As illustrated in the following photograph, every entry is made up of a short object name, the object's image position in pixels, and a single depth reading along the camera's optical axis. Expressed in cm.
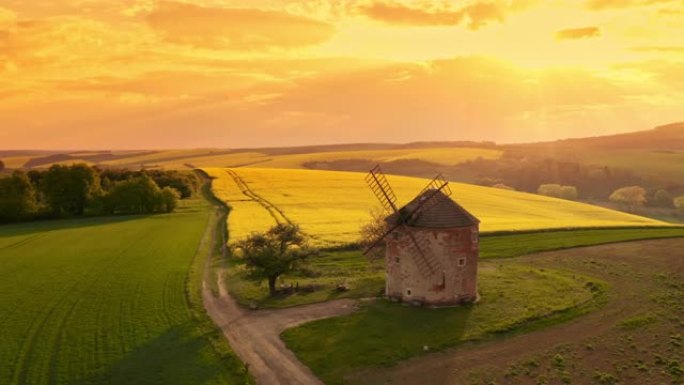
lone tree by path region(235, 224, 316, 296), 4212
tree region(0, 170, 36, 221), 8219
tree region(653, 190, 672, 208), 13388
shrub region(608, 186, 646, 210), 12938
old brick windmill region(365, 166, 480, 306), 3969
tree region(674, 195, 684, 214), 12148
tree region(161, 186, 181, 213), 8819
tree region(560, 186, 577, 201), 14188
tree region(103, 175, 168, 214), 8788
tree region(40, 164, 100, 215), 8706
